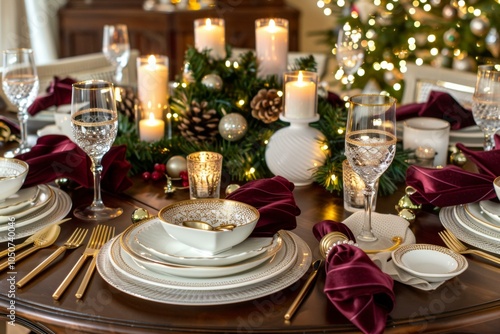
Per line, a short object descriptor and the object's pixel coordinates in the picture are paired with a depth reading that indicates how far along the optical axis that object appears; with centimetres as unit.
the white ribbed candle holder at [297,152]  148
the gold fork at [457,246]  112
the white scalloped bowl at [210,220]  101
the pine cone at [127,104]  190
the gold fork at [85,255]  101
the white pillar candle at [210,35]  189
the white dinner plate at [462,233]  116
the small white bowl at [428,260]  103
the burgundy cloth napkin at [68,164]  139
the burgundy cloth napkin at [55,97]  198
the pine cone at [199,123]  168
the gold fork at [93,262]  100
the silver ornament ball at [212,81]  172
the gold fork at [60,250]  104
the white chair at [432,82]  240
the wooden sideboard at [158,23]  429
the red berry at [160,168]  155
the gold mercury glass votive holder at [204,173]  134
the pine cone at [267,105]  163
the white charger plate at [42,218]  122
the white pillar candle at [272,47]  179
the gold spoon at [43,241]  112
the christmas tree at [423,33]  344
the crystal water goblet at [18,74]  168
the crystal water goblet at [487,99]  149
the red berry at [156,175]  153
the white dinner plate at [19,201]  126
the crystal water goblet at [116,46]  252
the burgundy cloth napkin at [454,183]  129
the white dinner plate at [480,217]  120
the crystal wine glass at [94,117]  124
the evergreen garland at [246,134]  152
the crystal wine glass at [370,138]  110
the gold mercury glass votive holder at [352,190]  132
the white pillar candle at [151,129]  171
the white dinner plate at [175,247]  101
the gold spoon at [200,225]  107
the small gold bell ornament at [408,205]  134
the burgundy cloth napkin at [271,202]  112
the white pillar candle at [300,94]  148
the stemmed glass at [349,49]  203
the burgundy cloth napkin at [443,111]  180
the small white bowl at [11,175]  125
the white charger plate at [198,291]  96
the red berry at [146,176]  154
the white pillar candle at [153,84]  173
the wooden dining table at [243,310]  92
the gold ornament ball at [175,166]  153
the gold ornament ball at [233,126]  162
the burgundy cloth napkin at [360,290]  91
